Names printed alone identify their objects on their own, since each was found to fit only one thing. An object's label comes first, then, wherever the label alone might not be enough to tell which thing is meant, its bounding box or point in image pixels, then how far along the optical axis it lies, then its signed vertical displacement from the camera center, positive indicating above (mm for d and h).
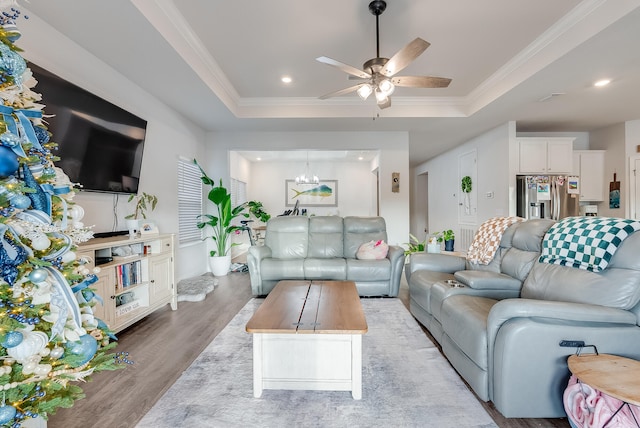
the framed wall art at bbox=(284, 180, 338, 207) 8562 +509
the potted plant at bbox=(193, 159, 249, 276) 4770 -232
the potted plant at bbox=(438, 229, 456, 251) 3651 -385
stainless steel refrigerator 4633 +196
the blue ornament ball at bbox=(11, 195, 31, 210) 965 +39
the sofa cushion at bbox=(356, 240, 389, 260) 3788 -536
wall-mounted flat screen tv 2273 +722
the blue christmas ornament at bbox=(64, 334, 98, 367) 1074 -510
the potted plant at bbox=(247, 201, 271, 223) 6302 -35
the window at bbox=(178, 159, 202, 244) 4591 +194
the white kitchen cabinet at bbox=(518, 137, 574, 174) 4812 +909
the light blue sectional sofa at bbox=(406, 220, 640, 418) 1434 -645
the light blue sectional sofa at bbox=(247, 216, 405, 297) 3617 -610
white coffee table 1728 -887
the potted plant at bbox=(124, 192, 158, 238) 2902 +63
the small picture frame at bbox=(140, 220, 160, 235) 3058 -174
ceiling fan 2242 +1168
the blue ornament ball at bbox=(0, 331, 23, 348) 909 -401
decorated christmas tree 950 -215
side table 1085 -695
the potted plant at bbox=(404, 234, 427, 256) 4461 -587
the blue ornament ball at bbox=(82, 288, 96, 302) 1239 -354
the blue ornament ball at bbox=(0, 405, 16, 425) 905 -637
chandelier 7820 +969
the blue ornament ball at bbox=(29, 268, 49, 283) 981 -213
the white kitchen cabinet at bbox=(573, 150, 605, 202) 5297 +588
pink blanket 1170 -854
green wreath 6078 +555
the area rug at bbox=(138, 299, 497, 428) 1545 -1122
